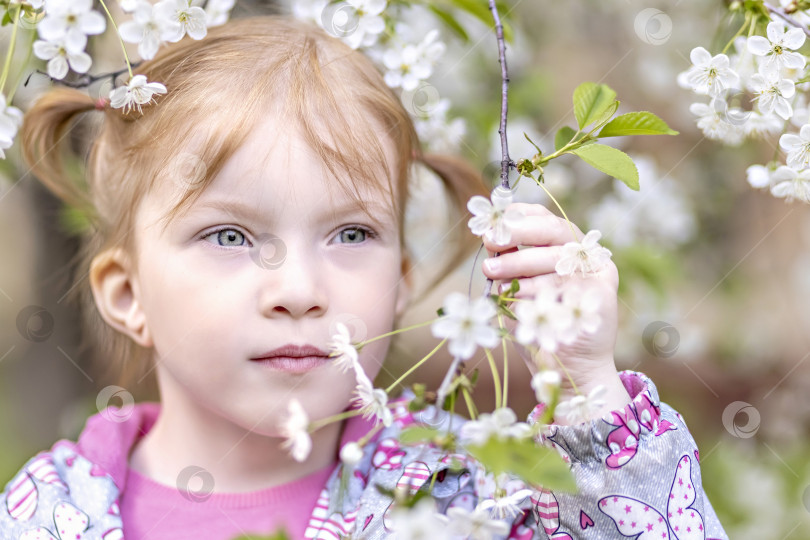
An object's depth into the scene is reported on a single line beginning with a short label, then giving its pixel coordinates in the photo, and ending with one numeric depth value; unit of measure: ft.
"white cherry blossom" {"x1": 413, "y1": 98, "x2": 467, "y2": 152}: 2.88
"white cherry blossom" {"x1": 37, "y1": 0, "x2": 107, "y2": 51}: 2.31
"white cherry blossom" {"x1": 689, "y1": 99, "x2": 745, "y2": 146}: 2.43
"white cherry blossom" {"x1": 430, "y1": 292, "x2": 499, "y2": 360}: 2.02
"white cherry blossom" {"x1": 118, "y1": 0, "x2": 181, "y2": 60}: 2.32
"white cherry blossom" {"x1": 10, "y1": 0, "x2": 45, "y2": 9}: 2.30
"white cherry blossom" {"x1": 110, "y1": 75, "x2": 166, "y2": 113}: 2.32
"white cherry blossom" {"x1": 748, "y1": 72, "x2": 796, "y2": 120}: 2.33
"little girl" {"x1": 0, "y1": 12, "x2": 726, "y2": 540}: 2.31
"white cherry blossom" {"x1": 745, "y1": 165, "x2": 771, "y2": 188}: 2.45
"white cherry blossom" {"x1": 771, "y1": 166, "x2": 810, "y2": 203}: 2.36
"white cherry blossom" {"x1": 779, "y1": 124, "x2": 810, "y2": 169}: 2.32
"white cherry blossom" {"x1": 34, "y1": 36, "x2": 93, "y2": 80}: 2.36
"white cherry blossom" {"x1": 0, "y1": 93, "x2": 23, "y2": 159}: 2.32
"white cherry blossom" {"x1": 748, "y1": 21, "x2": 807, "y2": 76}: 2.31
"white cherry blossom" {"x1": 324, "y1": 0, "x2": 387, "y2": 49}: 2.52
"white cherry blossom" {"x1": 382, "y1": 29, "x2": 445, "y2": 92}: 2.61
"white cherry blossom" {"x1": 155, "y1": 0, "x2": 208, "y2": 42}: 2.32
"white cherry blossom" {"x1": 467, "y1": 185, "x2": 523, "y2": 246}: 2.14
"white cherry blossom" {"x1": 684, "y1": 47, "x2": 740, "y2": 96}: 2.33
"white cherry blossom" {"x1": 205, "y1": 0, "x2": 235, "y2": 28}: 2.63
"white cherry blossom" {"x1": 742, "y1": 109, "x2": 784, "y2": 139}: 2.47
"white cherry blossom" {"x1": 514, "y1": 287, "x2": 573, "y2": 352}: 2.04
